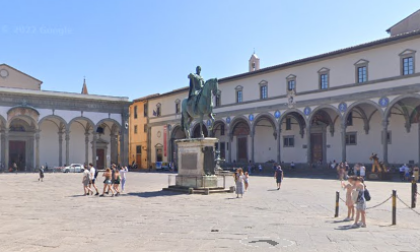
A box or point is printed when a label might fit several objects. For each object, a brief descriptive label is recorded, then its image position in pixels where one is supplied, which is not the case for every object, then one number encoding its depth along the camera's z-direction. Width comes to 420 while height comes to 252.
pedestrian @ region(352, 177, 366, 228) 8.91
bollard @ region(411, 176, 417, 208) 11.96
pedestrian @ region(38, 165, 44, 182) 25.54
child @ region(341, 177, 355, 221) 9.80
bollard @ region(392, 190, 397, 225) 9.30
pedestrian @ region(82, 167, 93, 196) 16.73
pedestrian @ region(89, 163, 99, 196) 16.95
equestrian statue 16.36
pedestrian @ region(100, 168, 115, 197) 16.39
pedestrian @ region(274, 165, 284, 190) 18.89
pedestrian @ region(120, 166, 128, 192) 18.02
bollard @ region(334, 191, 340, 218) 10.42
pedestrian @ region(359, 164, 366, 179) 25.28
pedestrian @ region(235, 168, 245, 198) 14.86
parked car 38.28
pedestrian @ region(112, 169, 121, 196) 16.47
